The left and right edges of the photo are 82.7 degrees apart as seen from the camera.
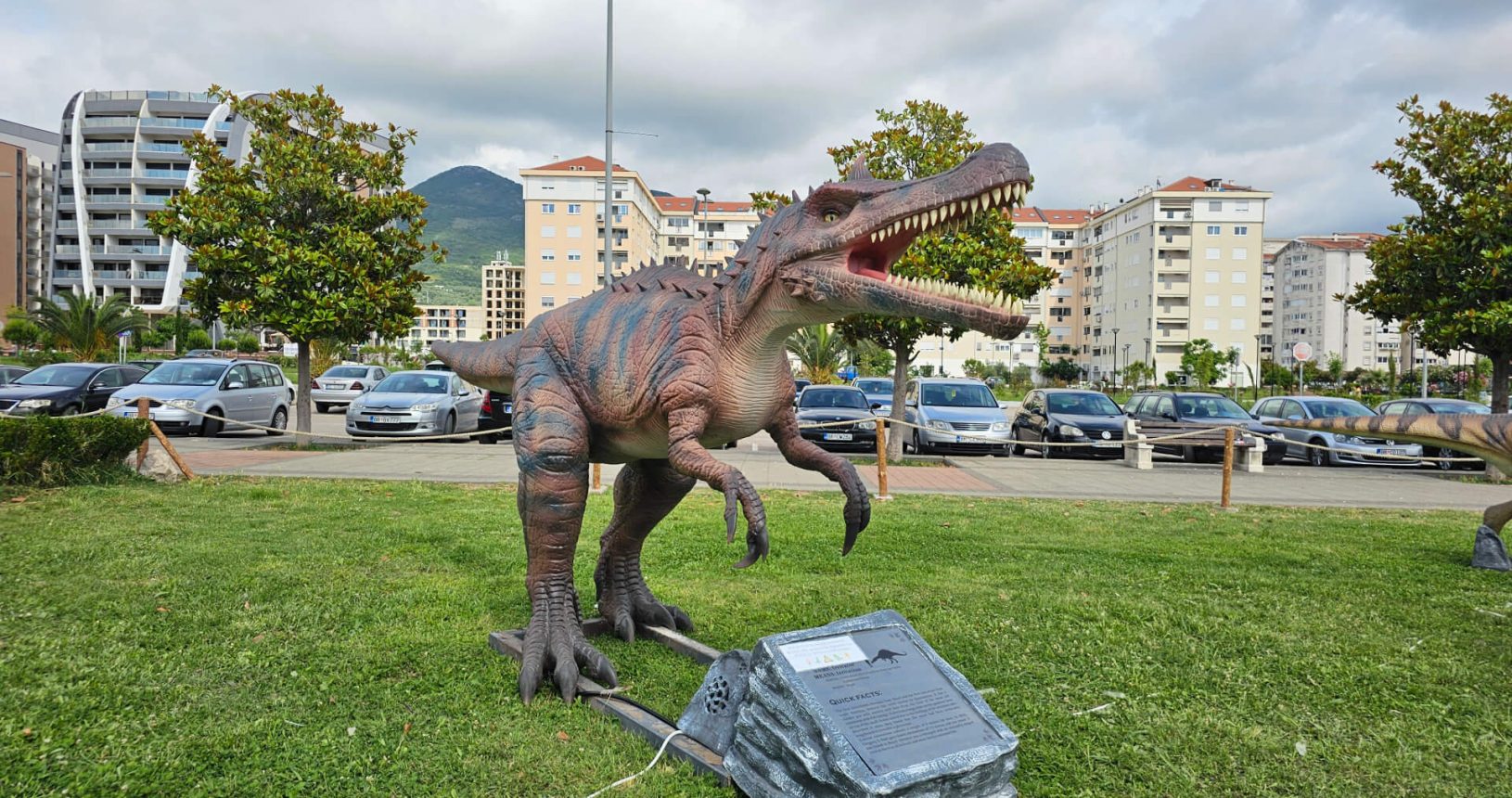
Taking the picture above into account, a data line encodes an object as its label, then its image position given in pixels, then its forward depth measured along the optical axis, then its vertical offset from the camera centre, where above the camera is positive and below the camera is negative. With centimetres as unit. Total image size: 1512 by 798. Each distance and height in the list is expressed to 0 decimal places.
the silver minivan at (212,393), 1332 -35
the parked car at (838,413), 1379 -56
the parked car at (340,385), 2206 -30
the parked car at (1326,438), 1390 -88
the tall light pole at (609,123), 1293 +384
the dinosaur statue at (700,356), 276 +8
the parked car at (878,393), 1722 -30
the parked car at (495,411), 1422 -59
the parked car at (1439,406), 1347 -31
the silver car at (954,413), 1395 -54
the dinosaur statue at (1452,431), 411 -21
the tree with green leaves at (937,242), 1150 +191
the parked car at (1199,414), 1462 -52
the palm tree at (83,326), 3044 +160
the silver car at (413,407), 1400 -55
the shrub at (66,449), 773 -75
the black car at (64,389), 1338 -32
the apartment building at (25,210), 5516 +1094
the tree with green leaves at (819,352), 3259 +108
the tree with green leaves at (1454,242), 1085 +192
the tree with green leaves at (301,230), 1151 +196
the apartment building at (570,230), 5747 +993
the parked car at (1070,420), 1453 -65
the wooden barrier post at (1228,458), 891 -76
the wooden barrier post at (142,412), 905 -44
